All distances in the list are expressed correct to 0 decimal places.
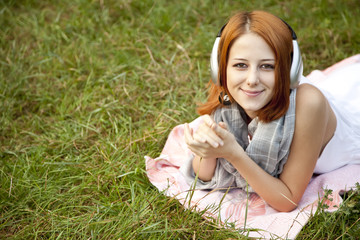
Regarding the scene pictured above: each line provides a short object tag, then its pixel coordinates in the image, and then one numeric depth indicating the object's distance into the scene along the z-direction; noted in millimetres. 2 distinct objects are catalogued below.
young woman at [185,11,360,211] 2072
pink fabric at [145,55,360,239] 2314
